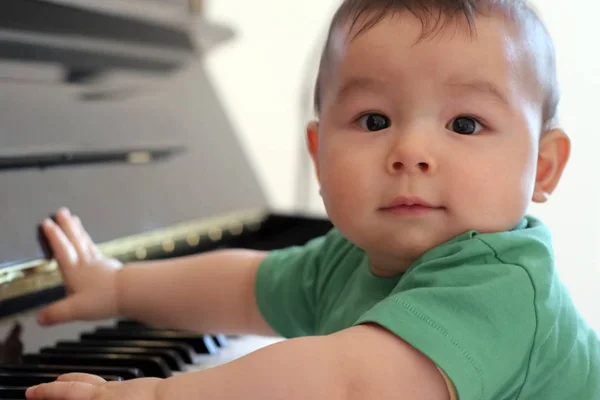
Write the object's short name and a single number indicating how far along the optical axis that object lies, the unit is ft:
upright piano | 2.51
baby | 1.74
